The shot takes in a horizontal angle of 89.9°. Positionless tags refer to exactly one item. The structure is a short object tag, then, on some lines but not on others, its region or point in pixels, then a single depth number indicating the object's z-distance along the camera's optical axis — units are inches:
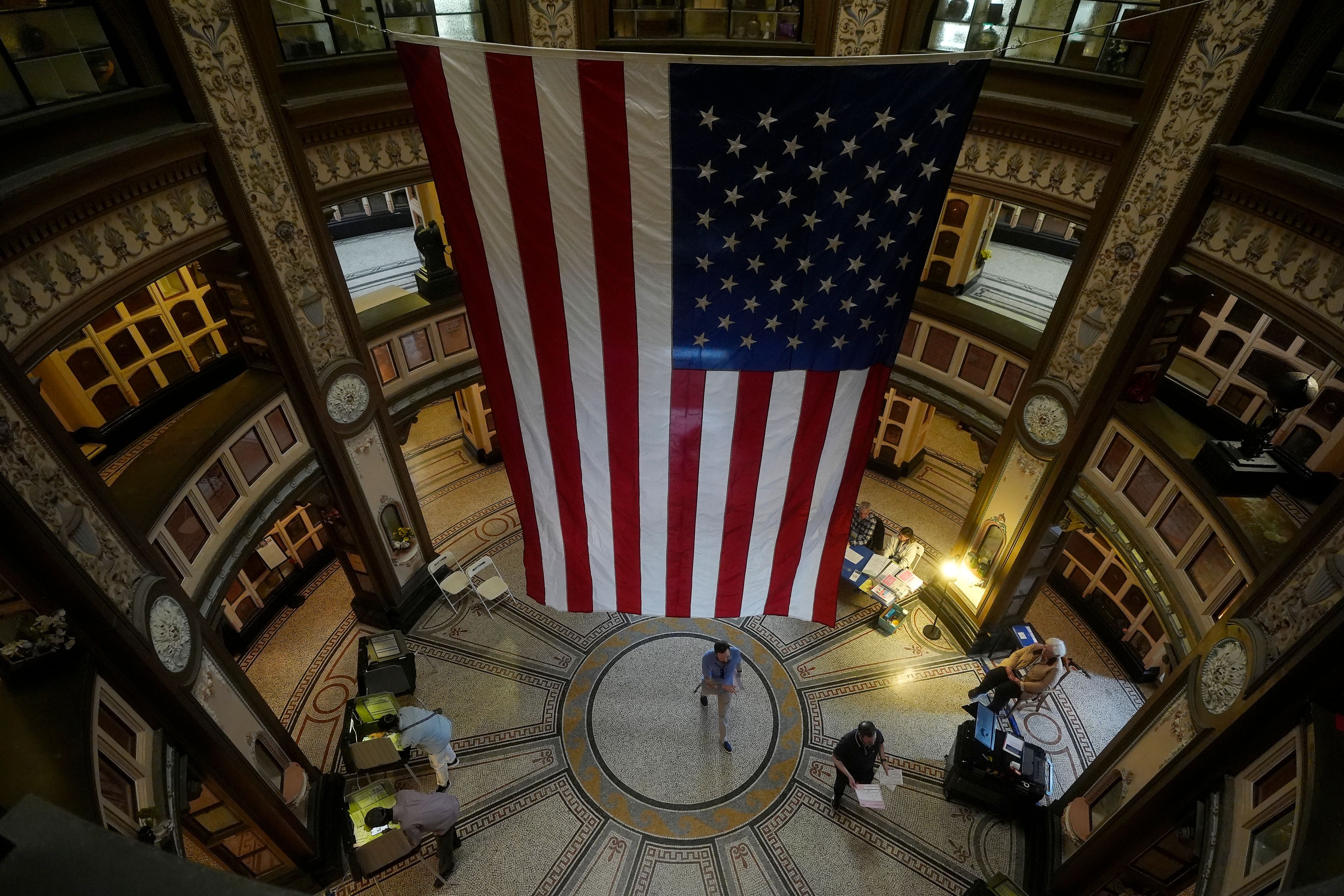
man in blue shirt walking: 330.3
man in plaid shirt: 471.2
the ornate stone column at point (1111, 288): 218.2
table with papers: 411.5
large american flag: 152.7
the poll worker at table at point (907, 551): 433.4
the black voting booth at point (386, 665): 357.7
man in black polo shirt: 302.7
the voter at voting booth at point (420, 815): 282.0
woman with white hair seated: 345.1
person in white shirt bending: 315.6
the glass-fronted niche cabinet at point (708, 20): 313.4
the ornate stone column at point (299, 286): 232.5
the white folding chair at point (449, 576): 424.5
